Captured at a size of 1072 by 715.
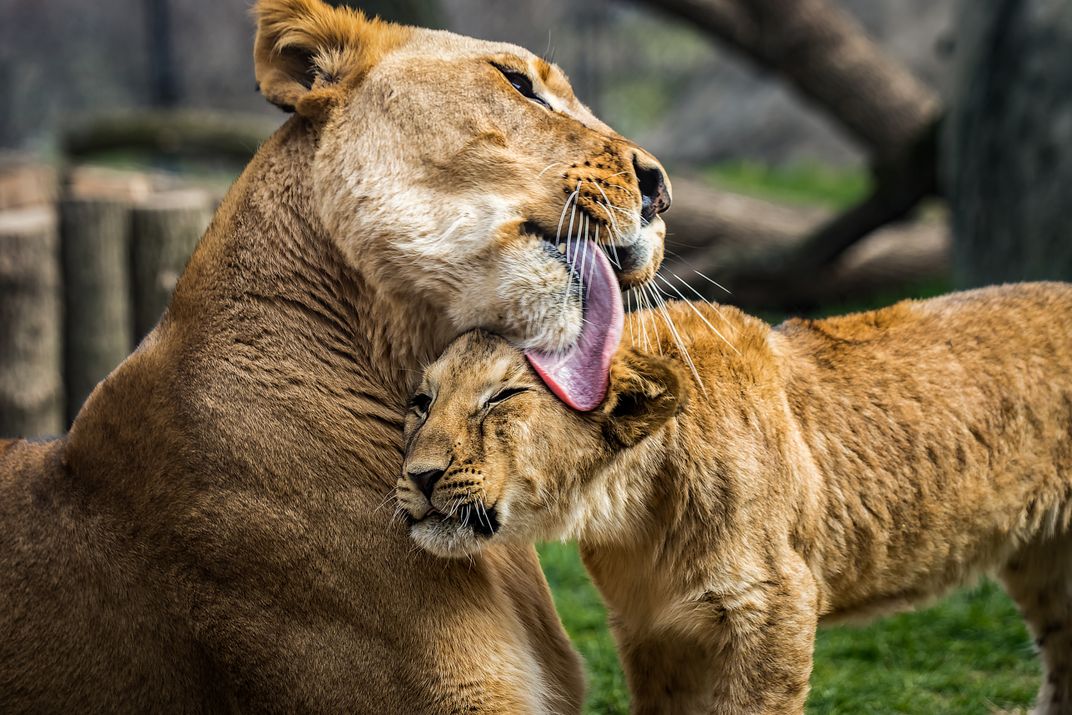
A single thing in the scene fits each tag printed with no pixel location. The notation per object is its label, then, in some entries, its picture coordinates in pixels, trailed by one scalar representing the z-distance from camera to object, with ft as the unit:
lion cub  17.47
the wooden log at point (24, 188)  53.42
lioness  16.89
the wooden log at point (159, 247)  42.83
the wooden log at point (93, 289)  42.60
